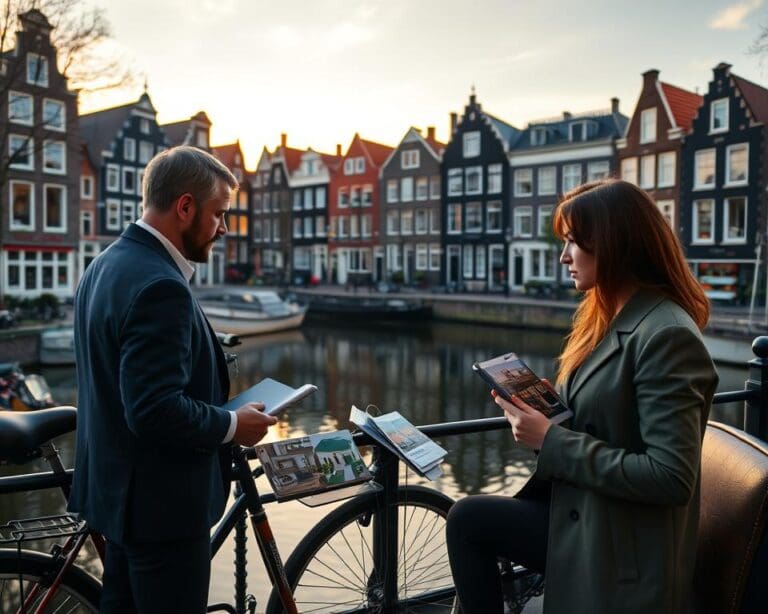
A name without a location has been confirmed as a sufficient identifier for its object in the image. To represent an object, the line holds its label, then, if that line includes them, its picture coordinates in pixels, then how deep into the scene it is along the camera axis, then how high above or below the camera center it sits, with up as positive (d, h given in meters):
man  1.52 -0.28
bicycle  1.74 -0.74
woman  1.56 -0.38
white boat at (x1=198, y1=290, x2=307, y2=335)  26.53 -1.47
